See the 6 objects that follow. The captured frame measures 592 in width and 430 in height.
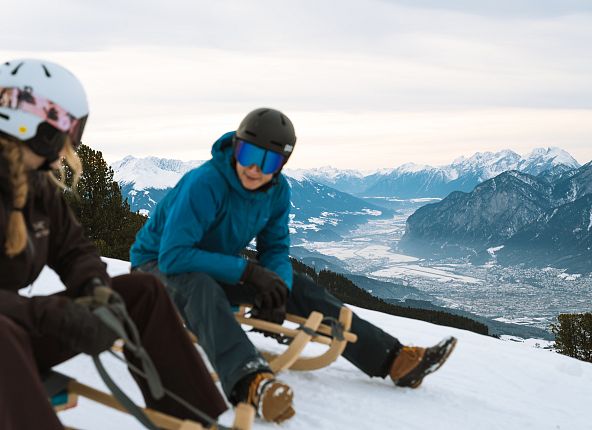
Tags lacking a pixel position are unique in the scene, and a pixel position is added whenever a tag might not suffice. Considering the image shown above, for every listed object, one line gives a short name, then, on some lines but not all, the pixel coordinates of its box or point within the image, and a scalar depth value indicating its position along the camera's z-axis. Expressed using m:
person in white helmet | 2.18
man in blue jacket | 3.35
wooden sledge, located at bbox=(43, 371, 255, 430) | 2.34
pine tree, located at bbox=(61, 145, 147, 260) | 23.59
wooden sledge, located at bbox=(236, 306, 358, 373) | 3.96
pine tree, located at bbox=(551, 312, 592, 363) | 35.78
